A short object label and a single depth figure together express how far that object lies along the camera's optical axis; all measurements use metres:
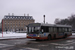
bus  10.90
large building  67.72
